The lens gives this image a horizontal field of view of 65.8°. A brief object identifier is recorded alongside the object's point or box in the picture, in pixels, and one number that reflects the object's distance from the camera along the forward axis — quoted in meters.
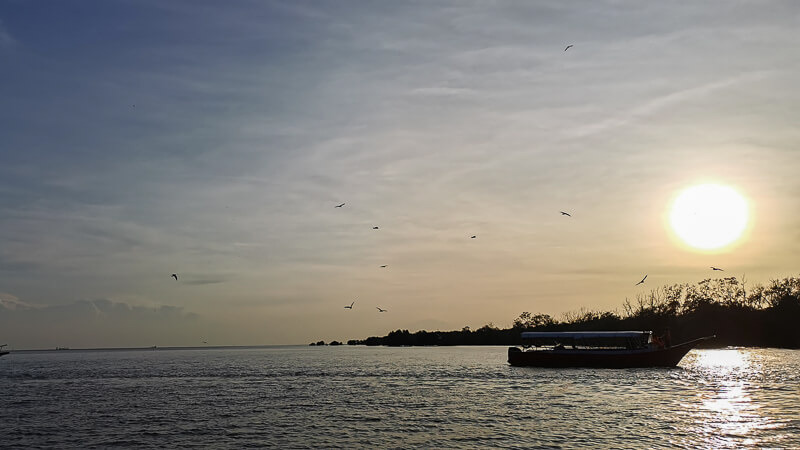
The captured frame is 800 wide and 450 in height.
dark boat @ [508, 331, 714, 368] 91.25
